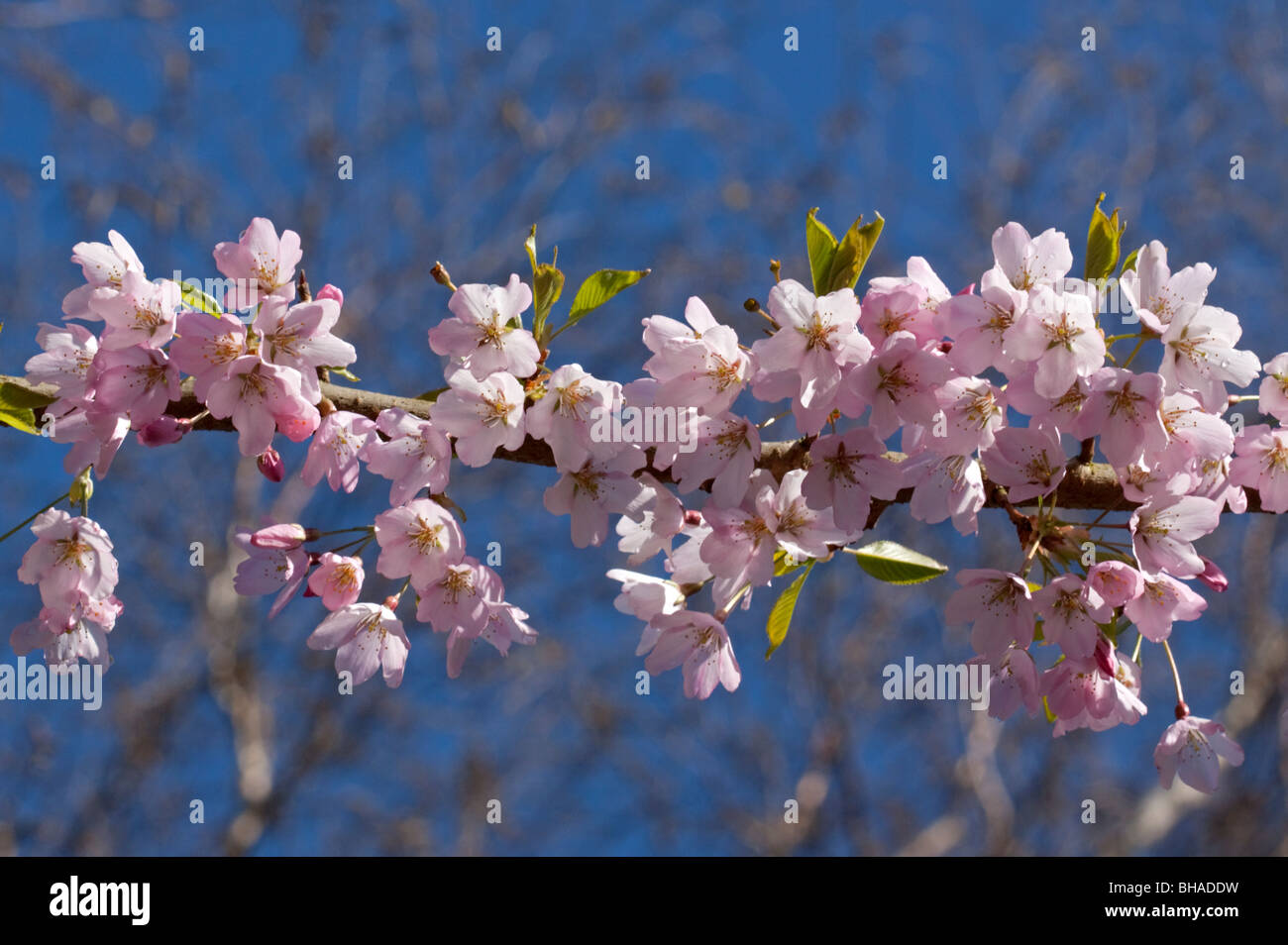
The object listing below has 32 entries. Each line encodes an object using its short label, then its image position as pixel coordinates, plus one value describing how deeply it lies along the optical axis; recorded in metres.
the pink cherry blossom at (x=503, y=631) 1.21
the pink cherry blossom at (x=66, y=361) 1.18
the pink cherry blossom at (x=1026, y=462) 1.14
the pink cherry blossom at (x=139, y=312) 1.16
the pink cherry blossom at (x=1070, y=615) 1.16
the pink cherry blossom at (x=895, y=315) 1.15
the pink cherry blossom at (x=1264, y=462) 1.19
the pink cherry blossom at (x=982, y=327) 1.13
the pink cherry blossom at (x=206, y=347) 1.15
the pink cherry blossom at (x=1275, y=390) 1.19
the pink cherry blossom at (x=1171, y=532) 1.16
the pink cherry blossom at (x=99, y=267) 1.19
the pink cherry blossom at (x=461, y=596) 1.18
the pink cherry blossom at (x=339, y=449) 1.17
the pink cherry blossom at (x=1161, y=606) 1.18
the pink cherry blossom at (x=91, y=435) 1.17
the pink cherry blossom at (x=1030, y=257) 1.18
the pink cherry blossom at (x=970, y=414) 1.14
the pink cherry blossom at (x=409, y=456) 1.16
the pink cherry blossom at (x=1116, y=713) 1.20
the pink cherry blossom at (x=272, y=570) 1.20
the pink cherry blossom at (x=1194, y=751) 1.25
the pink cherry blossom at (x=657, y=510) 1.16
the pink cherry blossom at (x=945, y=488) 1.17
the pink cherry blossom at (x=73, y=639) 1.24
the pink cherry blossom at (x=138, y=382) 1.16
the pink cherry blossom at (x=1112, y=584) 1.16
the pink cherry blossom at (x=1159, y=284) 1.18
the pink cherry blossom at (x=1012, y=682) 1.20
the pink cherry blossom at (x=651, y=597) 1.24
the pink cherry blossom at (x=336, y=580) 1.20
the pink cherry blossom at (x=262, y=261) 1.19
